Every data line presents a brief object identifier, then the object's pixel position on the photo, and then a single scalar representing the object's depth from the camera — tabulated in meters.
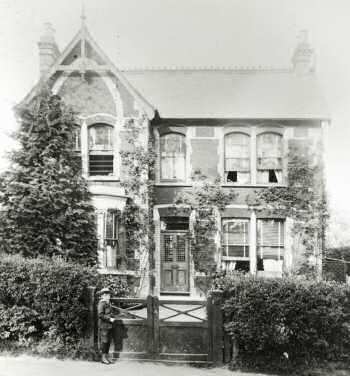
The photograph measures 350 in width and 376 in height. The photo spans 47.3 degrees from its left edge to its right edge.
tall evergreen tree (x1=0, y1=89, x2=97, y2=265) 12.91
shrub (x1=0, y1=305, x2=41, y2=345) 8.89
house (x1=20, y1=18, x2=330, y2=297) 15.26
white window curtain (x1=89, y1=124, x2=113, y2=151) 15.80
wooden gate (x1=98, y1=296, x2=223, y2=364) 8.62
